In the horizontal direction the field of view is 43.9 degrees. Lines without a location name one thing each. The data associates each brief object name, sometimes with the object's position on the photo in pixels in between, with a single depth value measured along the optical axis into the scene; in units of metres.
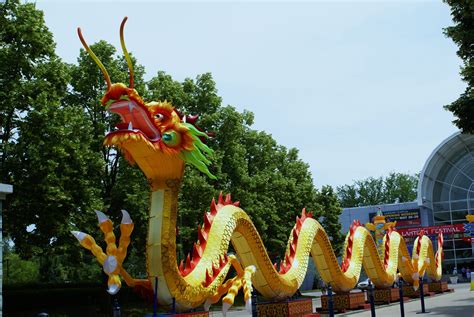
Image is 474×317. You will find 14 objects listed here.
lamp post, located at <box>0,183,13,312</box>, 10.06
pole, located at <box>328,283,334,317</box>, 12.66
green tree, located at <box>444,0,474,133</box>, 17.50
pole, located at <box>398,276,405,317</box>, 15.68
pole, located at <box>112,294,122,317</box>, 9.00
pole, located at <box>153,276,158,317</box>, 10.03
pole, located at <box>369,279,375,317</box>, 13.26
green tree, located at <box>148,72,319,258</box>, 25.92
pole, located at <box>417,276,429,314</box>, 18.02
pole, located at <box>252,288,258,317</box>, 10.51
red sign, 40.59
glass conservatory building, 45.38
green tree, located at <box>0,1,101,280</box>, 18.98
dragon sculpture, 9.70
